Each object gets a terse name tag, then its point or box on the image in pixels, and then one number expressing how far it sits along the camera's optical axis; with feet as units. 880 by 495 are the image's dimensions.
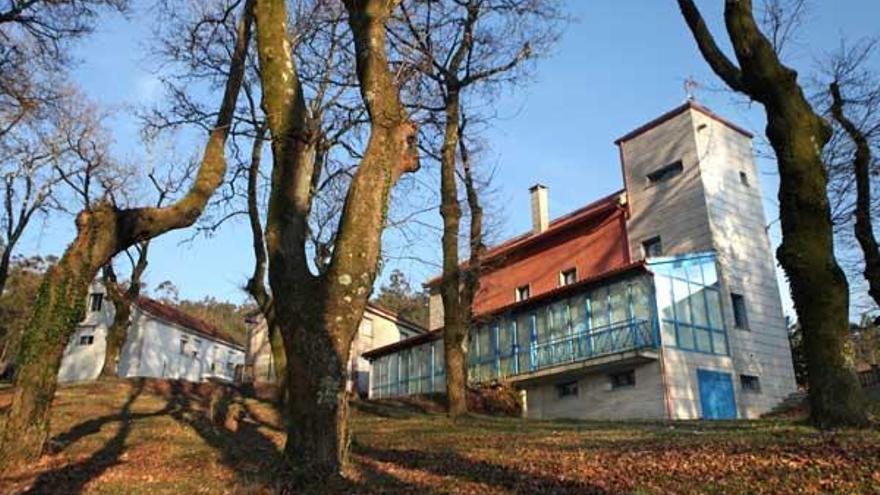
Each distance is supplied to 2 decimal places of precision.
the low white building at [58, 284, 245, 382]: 147.23
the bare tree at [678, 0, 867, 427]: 27.02
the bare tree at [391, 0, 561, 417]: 55.83
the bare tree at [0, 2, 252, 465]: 28.71
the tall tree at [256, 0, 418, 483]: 20.56
